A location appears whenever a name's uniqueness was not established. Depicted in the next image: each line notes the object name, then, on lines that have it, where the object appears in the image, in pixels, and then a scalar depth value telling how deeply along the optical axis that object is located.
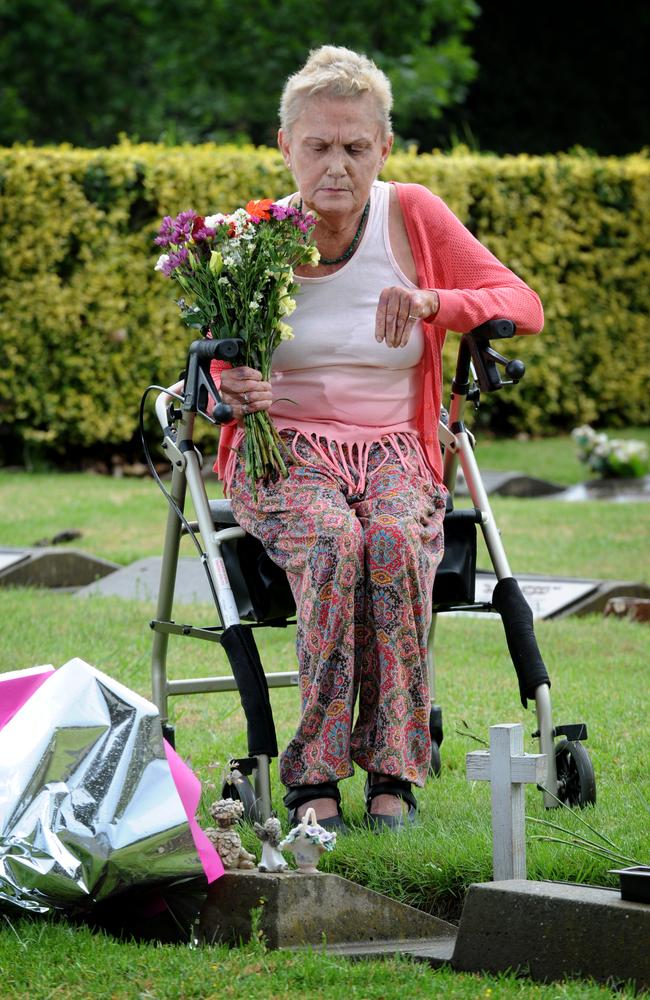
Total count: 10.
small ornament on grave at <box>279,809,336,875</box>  5.95
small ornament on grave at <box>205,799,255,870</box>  6.13
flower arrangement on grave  21.93
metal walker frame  6.80
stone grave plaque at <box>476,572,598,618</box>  12.89
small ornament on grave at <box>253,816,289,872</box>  5.97
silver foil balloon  5.78
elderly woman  6.83
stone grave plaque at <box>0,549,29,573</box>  14.39
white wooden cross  6.01
